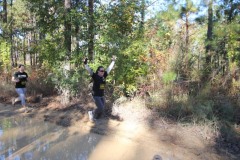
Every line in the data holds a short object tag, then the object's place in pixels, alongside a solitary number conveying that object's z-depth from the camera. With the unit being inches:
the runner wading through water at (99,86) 285.0
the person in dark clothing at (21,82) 349.1
